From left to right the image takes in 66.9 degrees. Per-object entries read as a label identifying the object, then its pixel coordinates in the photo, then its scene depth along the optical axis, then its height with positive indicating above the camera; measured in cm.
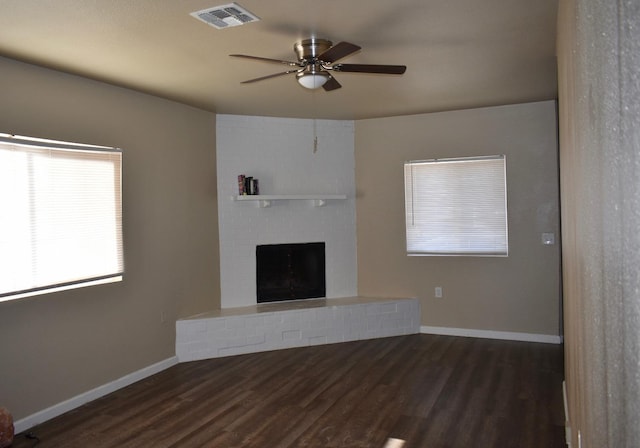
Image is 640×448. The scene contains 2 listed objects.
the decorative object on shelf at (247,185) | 577 +45
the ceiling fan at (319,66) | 314 +103
